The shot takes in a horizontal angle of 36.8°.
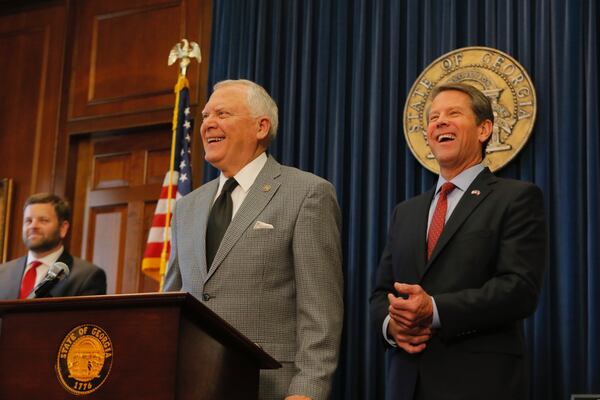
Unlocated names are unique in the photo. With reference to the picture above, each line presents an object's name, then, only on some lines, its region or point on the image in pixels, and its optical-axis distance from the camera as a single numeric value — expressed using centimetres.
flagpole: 554
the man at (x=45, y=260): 481
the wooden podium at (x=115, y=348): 212
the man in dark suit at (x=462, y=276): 282
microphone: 258
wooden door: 625
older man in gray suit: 272
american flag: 549
